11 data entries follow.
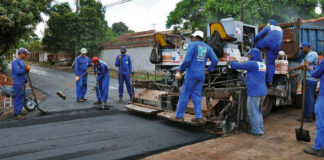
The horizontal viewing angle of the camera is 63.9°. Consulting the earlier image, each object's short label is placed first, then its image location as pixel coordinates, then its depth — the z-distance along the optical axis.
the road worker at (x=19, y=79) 5.65
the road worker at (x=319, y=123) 3.74
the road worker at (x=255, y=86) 4.72
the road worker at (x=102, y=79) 7.08
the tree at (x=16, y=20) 8.77
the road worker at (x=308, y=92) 5.73
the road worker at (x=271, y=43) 5.54
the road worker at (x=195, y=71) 4.69
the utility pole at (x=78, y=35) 20.64
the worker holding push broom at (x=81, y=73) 7.89
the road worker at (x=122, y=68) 7.99
